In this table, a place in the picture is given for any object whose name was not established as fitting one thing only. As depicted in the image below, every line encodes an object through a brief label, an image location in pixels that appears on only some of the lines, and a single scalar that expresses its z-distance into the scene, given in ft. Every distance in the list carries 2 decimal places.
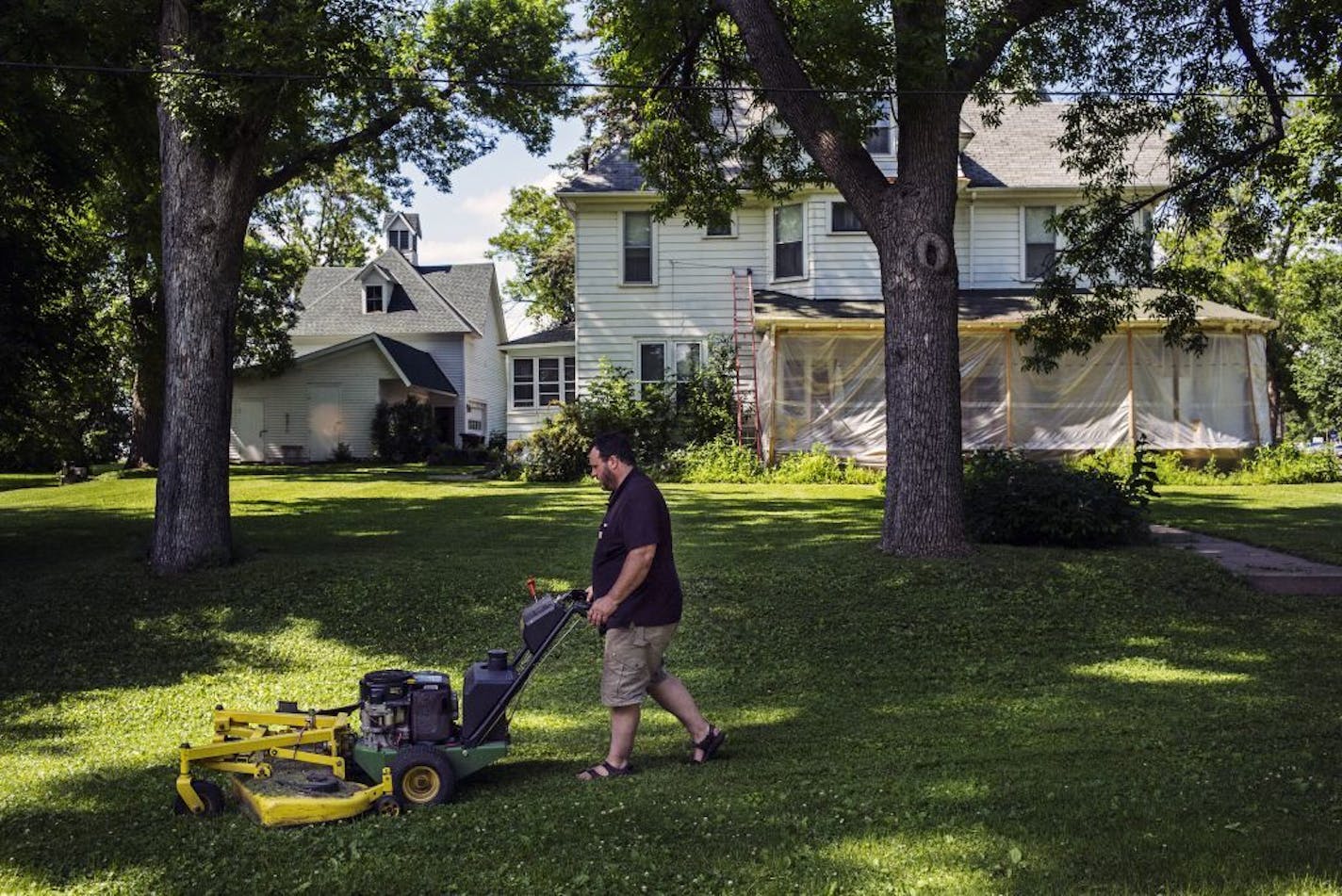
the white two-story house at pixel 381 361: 127.65
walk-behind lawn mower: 19.36
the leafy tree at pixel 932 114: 39.04
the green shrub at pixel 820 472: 76.69
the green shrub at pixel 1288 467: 78.64
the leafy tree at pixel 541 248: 153.17
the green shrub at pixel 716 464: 78.38
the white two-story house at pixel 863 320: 81.76
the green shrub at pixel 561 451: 83.76
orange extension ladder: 83.41
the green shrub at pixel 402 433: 124.67
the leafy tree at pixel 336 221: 176.35
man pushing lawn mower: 20.52
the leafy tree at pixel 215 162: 39.91
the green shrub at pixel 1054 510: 41.34
